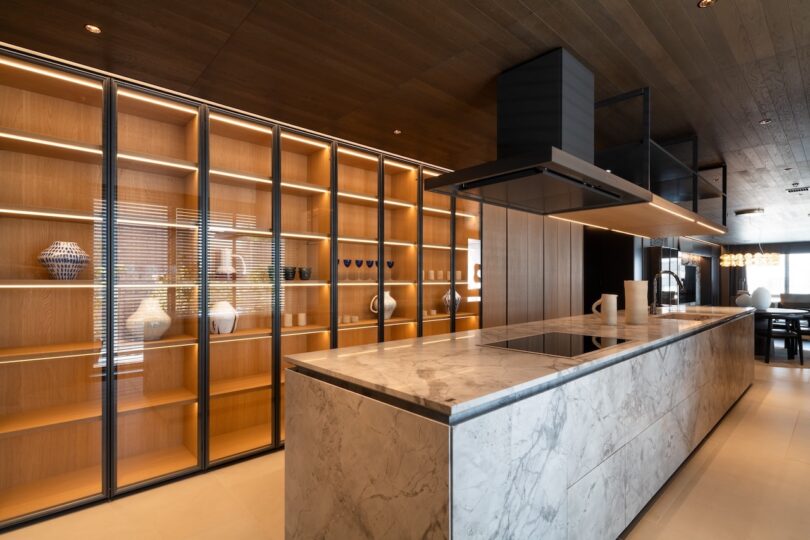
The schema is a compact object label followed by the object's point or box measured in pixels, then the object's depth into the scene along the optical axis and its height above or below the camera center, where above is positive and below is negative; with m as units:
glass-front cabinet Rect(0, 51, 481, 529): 2.32 -0.04
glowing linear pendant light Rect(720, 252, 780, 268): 9.60 +0.28
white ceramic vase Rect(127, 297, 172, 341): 2.59 -0.31
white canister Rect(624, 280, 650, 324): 3.18 -0.23
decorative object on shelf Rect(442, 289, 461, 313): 4.40 -0.28
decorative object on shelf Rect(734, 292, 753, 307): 7.87 -0.54
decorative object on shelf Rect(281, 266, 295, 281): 3.27 -0.01
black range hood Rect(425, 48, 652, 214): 2.22 +0.77
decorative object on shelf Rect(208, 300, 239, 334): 2.91 -0.33
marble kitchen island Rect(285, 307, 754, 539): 1.27 -0.61
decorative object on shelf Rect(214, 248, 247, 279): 2.94 +0.04
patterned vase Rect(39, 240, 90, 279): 2.32 +0.07
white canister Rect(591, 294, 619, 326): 3.24 -0.29
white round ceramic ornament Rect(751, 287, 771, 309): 6.68 -0.43
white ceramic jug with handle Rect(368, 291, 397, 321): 3.87 -0.32
